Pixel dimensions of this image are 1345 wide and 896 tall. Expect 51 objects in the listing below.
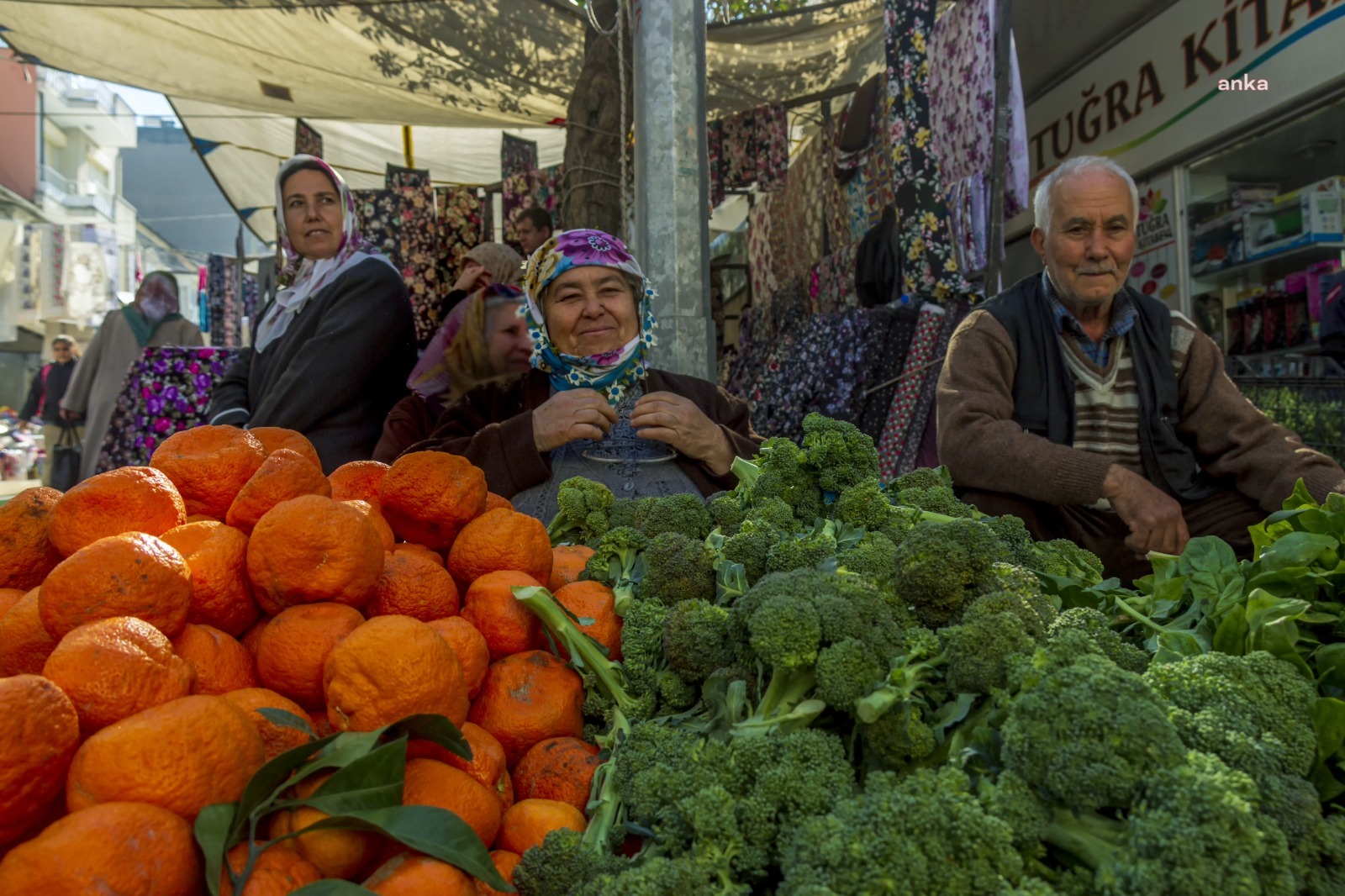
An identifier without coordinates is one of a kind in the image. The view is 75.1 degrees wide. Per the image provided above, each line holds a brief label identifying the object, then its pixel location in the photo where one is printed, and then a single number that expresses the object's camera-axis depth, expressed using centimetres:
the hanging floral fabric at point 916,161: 444
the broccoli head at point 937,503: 156
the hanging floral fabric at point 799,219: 658
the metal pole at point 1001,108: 389
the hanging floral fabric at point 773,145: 697
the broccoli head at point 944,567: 116
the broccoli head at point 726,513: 166
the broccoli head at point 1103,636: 110
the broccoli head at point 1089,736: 84
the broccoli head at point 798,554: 131
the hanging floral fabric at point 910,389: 468
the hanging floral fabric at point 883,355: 488
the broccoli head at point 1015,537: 141
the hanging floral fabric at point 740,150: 705
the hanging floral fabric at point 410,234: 710
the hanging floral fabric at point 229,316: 1218
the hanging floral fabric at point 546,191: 770
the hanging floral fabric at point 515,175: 763
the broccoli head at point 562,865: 100
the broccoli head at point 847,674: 100
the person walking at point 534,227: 621
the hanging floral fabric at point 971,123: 405
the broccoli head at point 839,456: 167
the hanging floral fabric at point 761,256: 738
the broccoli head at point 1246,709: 89
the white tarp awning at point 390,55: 595
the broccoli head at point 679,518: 165
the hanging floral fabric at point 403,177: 722
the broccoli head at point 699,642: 121
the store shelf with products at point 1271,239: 512
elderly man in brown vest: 284
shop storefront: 486
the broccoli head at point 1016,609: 107
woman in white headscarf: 339
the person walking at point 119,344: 648
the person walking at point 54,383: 856
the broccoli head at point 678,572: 141
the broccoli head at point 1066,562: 142
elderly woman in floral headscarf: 263
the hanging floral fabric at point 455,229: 738
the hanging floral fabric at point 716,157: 710
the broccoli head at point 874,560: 125
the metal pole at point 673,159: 332
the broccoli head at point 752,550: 136
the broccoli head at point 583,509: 180
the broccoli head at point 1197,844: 76
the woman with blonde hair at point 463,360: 336
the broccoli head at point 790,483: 170
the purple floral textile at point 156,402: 455
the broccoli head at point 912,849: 81
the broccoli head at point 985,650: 100
